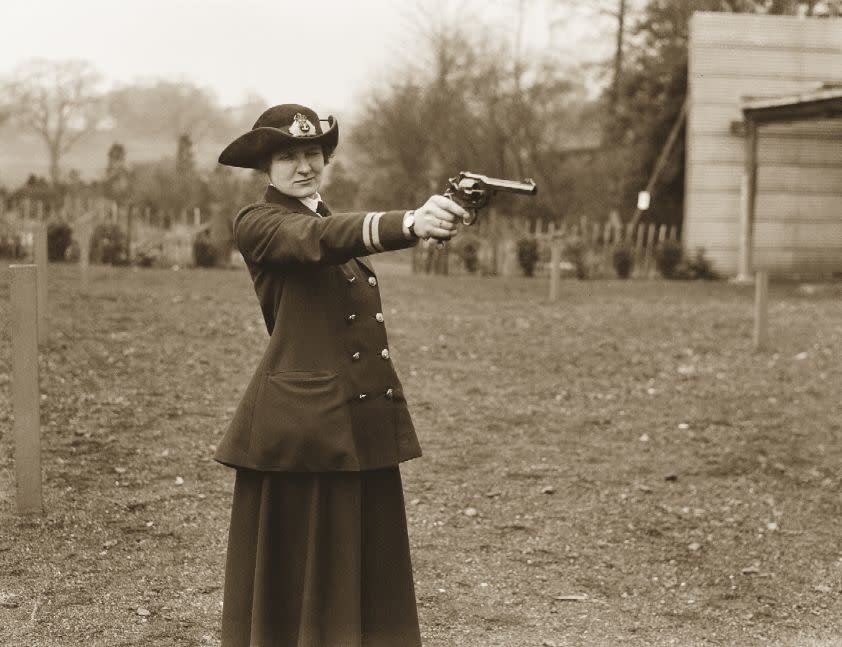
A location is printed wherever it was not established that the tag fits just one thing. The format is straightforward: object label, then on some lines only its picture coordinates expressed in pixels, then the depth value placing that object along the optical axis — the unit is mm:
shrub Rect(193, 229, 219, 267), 22156
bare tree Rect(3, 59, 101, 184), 45094
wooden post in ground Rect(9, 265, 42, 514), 6062
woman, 3688
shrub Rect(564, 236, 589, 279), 22422
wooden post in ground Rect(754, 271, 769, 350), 11633
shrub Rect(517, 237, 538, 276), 22359
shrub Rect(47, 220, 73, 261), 21188
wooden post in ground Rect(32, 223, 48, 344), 10242
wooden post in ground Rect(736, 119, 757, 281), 23016
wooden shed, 24250
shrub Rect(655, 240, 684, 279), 23531
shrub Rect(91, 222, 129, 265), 21797
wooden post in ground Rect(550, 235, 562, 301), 16394
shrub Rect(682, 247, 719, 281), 23656
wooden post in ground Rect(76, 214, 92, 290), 14869
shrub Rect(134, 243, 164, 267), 21938
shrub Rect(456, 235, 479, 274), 22562
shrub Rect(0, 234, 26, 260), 21172
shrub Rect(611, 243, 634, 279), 22953
